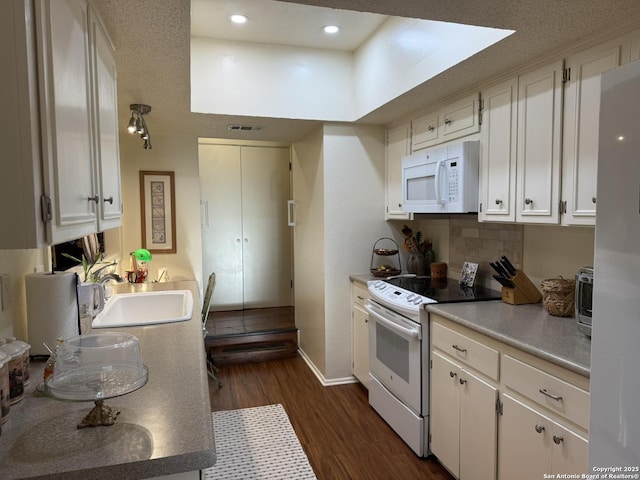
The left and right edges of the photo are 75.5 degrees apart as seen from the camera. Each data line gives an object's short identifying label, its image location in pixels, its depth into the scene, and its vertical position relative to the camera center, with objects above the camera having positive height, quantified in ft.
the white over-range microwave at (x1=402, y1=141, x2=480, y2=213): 7.84 +0.79
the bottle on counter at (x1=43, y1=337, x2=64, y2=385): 3.91 -1.42
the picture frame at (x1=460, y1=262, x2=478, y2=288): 9.17 -1.29
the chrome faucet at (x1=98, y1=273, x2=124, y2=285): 6.91 -1.01
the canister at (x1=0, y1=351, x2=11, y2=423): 3.44 -1.42
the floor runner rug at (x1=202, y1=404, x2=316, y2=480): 7.61 -4.69
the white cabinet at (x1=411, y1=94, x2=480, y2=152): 7.97 +1.98
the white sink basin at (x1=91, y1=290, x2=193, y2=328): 7.93 -1.74
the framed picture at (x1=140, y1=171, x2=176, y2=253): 12.63 +0.25
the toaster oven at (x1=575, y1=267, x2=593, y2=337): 5.49 -1.10
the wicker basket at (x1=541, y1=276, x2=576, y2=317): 6.51 -1.27
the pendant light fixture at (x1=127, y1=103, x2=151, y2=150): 8.29 +2.08
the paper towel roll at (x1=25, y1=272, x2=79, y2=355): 4.99 -1.08
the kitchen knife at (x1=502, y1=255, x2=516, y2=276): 7.54 -0.92
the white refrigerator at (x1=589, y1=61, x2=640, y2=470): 3.19 -0.52
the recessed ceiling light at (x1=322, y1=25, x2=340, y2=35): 9.16 +4.25
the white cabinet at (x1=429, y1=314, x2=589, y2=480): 4.87 -2.70
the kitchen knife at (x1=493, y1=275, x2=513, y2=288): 7.54 -1.20
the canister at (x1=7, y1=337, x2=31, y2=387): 3.95 -1.34
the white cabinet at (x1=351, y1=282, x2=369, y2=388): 10.61 -3.05
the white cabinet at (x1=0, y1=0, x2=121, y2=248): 2.76 +0.74
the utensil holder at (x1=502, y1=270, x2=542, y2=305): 7.47 -1.36
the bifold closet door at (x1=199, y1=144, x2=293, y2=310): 17.79 -0.29
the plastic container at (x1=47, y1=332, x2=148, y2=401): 3.52 -1.41
